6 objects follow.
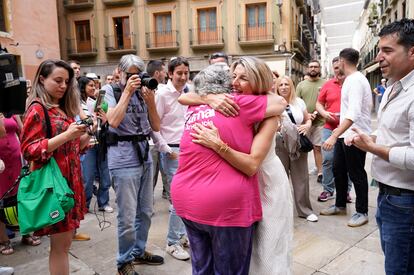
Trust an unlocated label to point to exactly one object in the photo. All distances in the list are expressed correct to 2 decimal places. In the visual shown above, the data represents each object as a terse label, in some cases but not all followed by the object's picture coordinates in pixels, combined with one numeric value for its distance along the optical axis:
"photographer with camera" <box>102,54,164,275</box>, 2.43
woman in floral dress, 2.00
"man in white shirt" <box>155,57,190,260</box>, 3.04
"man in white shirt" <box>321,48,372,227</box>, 3.41
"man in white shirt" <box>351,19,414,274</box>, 1.70
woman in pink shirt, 1.61
